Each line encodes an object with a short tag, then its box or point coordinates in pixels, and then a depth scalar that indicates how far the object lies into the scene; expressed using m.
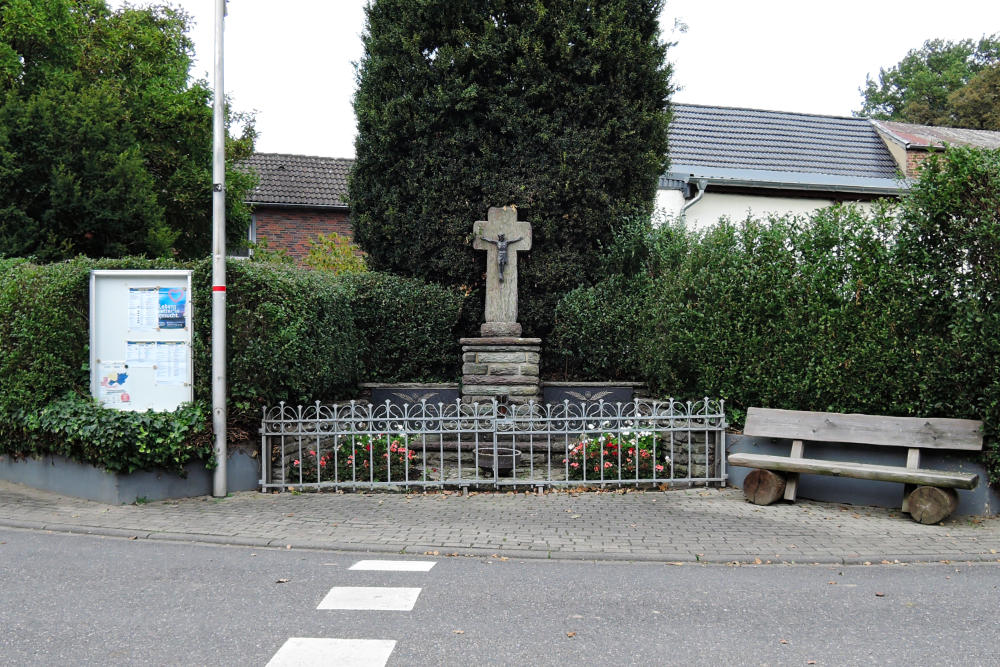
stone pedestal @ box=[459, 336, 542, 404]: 11.05
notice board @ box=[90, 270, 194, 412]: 8.45
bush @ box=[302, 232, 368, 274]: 19.66
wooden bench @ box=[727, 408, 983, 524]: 7.48
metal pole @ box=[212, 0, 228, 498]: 8.30
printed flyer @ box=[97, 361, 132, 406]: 8.43
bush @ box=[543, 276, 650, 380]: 11.71
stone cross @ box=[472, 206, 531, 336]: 11.95
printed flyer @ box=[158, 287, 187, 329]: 8.50
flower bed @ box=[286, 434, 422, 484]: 9.10
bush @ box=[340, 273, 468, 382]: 12.02
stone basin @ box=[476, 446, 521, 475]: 9.44
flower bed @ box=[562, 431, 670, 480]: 9.27
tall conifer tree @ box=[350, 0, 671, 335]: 12.66
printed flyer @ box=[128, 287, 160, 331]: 8.48
